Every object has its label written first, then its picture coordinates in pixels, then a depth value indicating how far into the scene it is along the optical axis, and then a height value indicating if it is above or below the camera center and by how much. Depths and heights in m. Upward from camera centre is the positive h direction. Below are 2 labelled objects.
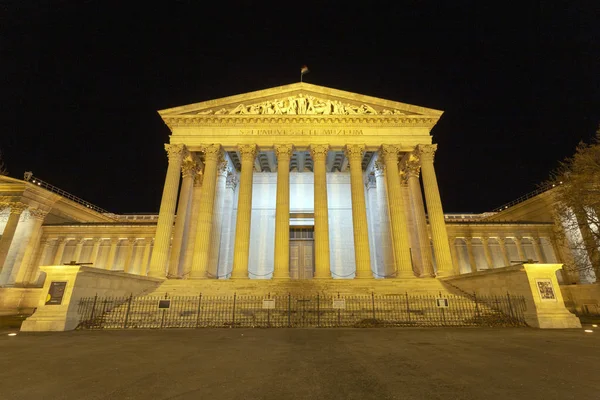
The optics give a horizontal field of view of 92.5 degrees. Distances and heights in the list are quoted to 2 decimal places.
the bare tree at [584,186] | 18.08 +7.07
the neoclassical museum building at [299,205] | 21.97 +8.33
